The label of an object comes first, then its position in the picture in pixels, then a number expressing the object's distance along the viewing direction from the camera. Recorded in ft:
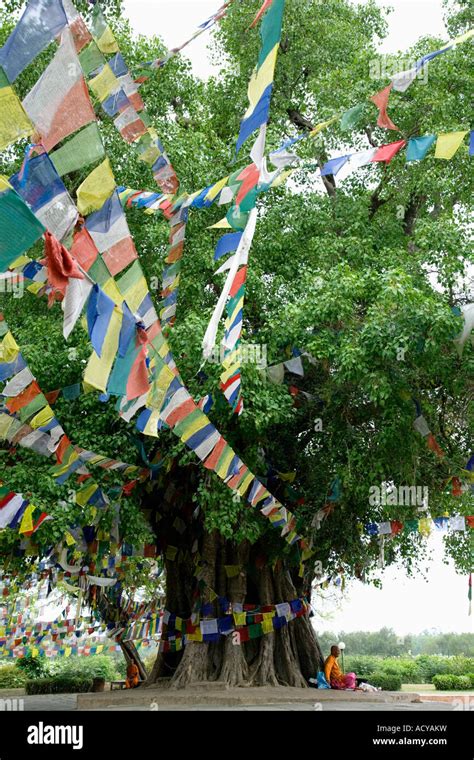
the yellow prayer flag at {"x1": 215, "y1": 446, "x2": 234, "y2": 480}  27.71
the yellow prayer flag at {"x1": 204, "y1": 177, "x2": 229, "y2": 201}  23.06
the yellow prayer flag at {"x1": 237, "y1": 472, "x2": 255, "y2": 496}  30.60
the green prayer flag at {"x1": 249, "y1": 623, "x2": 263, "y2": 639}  40.86
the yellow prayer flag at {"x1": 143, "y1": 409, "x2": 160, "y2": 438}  21.41
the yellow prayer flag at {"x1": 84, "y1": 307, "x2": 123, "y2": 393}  15.65
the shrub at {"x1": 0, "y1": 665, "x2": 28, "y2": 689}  85.56
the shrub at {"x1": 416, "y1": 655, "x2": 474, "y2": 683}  89.56
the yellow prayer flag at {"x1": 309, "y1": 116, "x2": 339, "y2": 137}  22.55
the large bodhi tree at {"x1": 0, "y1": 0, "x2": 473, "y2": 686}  31.60
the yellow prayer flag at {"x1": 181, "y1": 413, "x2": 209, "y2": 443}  25.09
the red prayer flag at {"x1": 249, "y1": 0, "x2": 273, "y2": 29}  18.65
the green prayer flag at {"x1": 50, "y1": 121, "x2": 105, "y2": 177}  14.02
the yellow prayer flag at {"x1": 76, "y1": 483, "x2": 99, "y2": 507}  31.81
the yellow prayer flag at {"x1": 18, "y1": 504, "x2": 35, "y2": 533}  29.55
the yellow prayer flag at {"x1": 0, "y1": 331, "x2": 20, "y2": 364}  23.25
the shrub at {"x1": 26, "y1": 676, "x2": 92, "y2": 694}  70.54
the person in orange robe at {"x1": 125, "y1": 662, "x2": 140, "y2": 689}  53.72
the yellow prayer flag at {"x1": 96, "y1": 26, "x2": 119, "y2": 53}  24.45
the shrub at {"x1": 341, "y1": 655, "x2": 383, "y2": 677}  91.97
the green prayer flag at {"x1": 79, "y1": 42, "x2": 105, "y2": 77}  22.03
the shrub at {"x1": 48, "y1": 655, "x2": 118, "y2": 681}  92.37
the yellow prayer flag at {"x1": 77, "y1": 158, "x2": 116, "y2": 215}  15.16
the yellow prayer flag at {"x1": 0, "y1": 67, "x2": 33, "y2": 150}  12.14
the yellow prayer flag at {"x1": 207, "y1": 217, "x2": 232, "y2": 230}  20.36
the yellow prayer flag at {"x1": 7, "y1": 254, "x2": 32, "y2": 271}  20.01
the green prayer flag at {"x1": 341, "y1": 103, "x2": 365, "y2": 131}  25.35
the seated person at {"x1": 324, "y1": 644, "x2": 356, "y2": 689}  41.14
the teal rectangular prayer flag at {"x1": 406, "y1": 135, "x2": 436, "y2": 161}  25.68
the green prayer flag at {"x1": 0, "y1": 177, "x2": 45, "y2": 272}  12.21
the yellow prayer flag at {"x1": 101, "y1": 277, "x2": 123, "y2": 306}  15.64
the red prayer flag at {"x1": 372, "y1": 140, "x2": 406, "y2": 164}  25.62
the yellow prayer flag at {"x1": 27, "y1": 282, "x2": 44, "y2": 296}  26.46
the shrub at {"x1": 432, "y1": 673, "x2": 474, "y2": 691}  76.28
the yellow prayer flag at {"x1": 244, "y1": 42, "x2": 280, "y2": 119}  17.53
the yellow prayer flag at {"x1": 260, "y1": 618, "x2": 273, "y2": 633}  41.11
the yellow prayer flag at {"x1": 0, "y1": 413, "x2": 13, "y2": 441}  28.35
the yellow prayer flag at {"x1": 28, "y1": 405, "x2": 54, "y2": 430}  27.91
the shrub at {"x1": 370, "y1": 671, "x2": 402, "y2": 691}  69.00
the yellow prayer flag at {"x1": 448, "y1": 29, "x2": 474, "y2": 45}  20.76
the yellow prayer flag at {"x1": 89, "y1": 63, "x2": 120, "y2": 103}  23.19
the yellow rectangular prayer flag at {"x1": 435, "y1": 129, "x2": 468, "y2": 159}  24.99
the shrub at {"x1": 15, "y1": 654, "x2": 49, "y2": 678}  86.94
